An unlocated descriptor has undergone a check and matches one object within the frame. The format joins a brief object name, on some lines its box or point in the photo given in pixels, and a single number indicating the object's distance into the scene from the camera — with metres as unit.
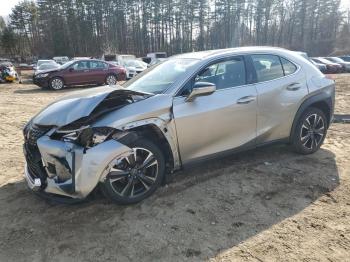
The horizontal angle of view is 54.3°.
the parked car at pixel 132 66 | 22.04
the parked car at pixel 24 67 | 39.98
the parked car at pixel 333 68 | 27.67
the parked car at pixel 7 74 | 21.12
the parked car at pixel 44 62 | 24.27
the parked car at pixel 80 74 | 16.56
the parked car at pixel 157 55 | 33.40
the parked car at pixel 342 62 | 28.44
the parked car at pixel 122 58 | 24.30
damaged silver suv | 3.47
